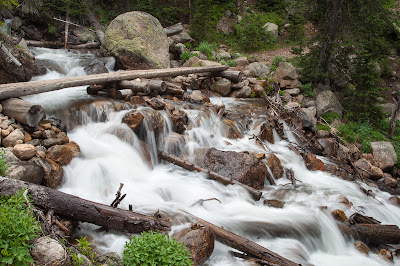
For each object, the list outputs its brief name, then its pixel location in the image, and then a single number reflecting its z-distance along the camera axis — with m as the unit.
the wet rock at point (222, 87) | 13.14
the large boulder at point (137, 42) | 13.24
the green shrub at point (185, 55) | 15.81
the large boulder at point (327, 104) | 13.12
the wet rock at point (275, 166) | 8.12
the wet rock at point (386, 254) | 5.63
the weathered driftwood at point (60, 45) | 14.86
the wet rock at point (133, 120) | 7.68
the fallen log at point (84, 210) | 4.25
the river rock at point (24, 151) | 5.32
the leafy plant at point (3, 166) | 4.51
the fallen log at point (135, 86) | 9.49
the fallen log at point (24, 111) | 6.12
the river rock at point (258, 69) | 15.82
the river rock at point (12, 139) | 5.58
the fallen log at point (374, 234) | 6.05
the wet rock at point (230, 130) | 9.57
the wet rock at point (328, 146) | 10.43
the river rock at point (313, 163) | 9.08
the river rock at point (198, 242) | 4.38
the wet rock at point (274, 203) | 6.60
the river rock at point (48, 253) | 3.15
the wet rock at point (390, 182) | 9.60
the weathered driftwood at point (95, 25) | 17.04
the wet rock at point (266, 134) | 9.90
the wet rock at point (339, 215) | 6.41
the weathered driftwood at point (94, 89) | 9.20
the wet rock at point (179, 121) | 8.69
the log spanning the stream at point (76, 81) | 6.68
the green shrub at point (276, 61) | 16.85
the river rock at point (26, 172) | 4.71
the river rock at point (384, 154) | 10.74
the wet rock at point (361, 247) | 5.76
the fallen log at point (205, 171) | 6.68
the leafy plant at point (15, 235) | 2.84
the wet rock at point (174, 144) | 8.02
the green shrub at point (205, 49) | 17.54
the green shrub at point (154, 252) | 3.50
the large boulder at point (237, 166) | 7.15
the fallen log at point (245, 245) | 4.58
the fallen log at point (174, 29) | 18.08
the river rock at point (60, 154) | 5.88
